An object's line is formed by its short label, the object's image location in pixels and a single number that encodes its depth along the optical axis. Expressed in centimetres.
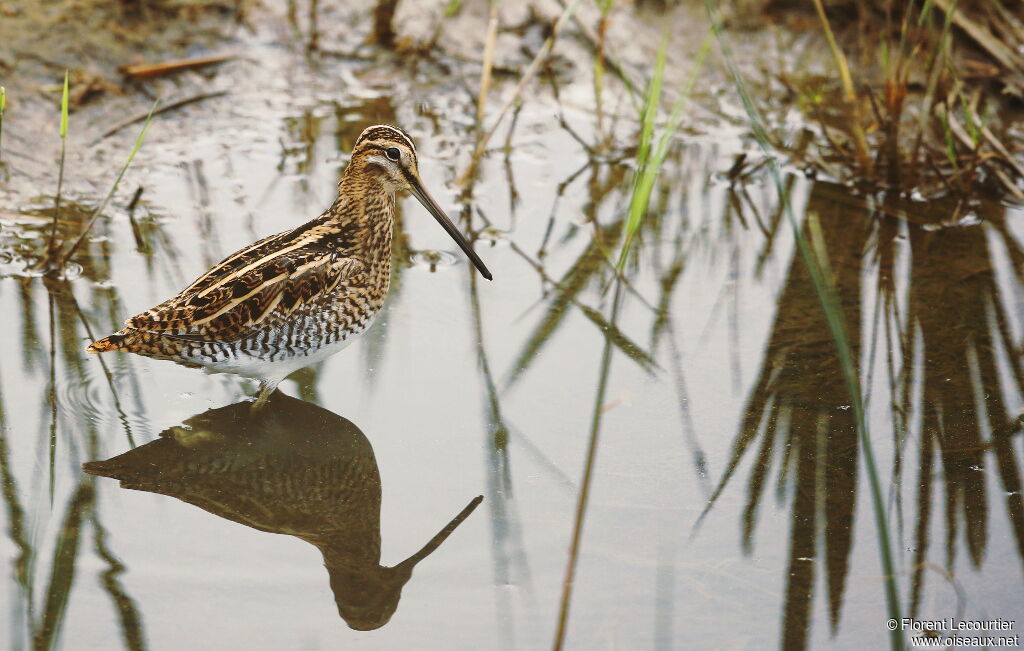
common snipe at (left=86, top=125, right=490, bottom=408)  859
